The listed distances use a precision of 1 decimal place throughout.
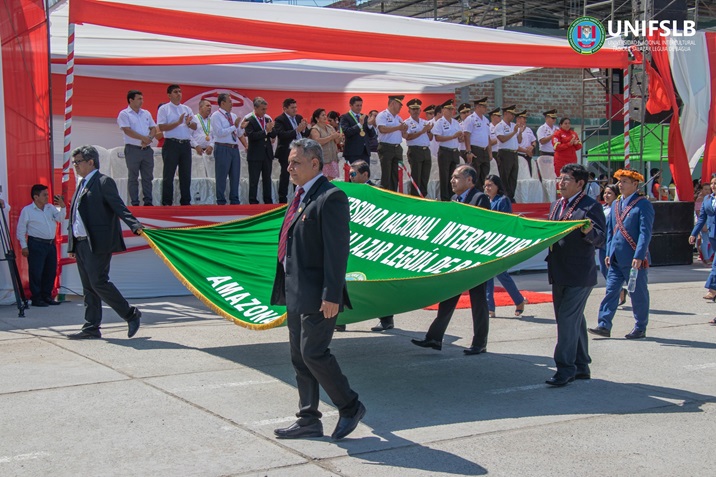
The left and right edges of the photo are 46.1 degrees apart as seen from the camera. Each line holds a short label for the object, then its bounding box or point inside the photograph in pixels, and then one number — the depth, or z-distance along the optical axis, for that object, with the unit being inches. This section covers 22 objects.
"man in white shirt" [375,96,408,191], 584.4
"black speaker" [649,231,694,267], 662.8
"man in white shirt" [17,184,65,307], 449.4
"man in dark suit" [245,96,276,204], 539.5
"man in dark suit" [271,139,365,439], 206.8
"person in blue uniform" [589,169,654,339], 363.9
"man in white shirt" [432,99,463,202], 616.1
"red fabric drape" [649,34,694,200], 618.5
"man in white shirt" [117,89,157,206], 502.3
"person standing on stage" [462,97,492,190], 636.1
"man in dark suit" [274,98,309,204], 542.9
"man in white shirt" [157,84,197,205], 510.9
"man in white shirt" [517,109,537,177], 687.7
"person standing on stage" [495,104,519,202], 662.5
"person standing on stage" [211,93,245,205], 531.2
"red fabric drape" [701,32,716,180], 666.2
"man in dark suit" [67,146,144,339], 347.6
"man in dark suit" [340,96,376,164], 562.6
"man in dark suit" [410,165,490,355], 323.0
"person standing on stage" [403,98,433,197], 594.2
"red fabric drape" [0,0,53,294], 452.4
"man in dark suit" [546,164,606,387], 276.7
